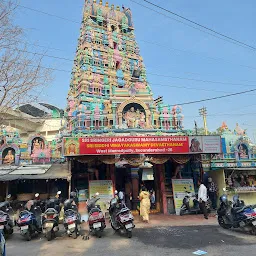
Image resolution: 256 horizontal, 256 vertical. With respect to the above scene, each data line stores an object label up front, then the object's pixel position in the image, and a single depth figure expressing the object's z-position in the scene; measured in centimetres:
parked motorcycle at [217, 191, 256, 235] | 782
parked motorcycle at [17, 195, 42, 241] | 781
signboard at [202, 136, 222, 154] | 1292
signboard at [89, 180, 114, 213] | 1257
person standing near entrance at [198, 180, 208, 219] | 1141
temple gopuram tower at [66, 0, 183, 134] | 1917
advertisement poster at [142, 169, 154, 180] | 1862
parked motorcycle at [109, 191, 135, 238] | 788
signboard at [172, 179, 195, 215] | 1318
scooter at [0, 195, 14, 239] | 790
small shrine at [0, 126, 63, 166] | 1655
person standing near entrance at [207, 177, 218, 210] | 1375
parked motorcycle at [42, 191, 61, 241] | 784
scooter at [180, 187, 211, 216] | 1290
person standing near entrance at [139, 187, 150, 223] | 1094
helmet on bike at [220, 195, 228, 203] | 927
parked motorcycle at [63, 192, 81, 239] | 788
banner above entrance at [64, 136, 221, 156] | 1185
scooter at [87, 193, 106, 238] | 800
